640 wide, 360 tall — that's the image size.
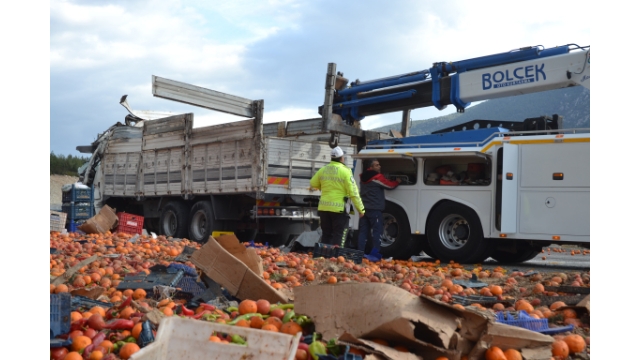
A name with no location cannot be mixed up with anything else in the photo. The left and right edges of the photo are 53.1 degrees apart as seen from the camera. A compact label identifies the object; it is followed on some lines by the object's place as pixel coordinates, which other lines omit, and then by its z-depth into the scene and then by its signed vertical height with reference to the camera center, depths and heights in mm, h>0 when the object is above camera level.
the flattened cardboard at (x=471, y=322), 3904 -868
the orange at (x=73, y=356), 3800 -1077
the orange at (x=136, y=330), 4312 -1042
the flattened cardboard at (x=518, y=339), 3893 -973
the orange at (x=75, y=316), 4562 -1012
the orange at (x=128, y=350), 3987 -1090
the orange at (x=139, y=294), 5848 -1081
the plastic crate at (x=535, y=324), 4441 -1002
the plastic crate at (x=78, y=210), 18547 -1024
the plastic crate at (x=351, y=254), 10055 -1184
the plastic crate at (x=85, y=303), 5198 -1049
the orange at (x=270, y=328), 4207 -987
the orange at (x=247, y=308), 4754 -970
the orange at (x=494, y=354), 3764 -1024
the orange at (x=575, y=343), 4121 -1041
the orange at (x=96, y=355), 3919 -1101
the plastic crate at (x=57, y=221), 13781 -996
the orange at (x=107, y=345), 4098 -1084
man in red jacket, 11625 -490
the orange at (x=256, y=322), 4387 -998
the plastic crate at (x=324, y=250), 10098 -1137
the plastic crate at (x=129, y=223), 14164 -1063
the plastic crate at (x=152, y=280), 6109 -1026
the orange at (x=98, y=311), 4863 -1029
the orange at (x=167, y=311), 4731 -1011
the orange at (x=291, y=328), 4203 -994
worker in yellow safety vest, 10766 -303
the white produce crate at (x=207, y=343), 3656 -960
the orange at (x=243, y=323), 4344 -994
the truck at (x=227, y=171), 13500 +159
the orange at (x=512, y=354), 3808 -1038
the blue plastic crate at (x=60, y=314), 4168 -916
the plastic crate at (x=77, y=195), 18578 -579
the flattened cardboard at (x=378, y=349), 3629 -980
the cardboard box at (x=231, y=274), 5457 -868
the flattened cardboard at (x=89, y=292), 5602 -1026
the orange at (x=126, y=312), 4811 -1033
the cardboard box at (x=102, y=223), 13273 -1001
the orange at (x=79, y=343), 4070 -1069
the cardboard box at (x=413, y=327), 3775 -905
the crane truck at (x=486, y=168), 10180 +216
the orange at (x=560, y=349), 4023 -1058
